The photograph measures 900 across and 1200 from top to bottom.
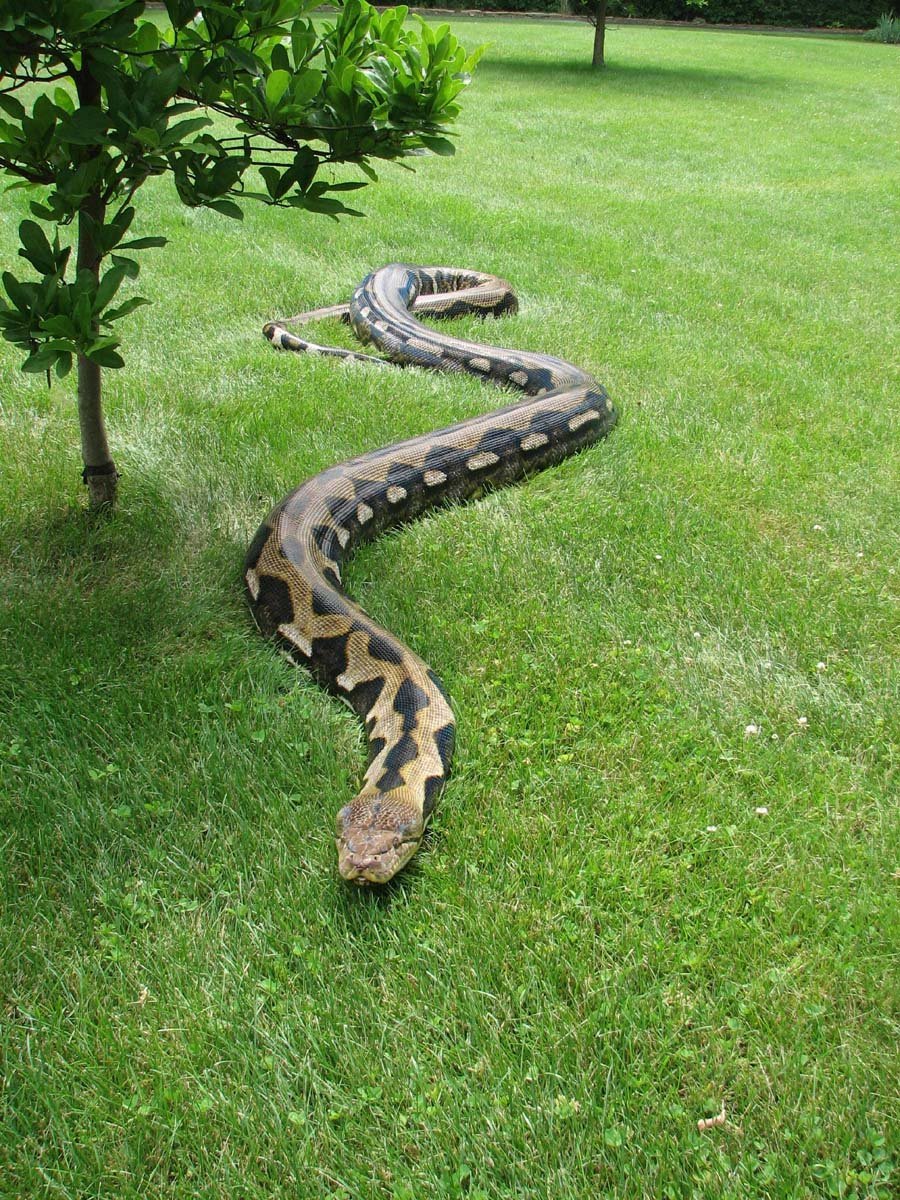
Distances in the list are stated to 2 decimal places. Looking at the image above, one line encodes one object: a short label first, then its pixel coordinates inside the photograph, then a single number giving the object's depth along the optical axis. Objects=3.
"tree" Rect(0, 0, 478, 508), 3.53
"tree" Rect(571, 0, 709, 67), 24.89
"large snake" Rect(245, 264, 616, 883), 3.56
